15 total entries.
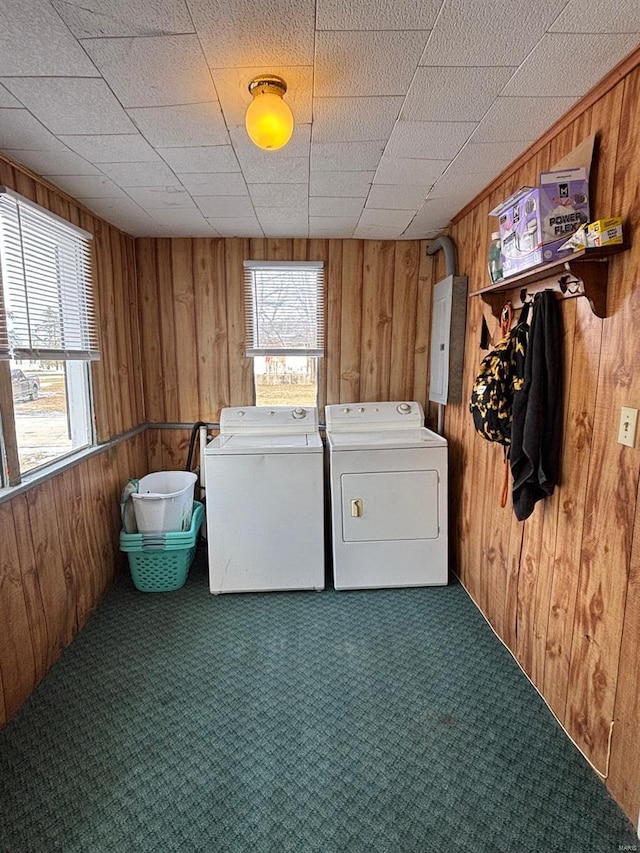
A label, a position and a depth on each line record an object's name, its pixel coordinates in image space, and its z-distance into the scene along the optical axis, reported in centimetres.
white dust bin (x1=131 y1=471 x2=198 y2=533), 264
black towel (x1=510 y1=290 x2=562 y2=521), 165
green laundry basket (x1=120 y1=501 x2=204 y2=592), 261
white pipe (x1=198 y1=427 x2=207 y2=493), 321
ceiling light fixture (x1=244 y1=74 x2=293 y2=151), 129
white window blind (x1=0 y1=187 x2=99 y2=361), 181
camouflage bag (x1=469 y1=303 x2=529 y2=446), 182
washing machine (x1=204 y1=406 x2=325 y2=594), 260
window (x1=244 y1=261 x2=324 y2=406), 316
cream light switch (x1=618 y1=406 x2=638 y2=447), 131
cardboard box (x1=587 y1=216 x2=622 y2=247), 130
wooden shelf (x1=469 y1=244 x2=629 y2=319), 138
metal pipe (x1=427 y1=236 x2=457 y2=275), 273
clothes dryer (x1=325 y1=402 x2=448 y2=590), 263
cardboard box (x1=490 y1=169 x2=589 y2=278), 147
